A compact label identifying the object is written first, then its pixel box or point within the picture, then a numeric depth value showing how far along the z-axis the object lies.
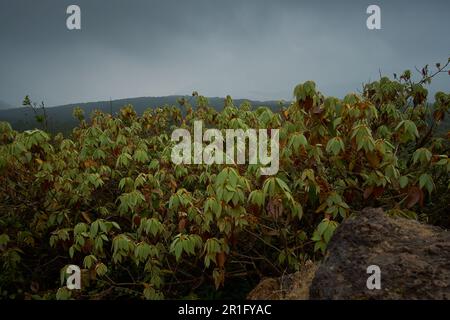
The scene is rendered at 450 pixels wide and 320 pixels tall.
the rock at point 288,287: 3.43
